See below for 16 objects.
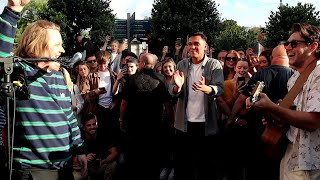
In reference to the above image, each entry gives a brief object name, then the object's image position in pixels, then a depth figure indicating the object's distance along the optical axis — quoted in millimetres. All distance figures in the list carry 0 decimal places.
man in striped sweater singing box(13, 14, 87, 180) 1792
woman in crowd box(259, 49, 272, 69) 4243
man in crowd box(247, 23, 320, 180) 1959
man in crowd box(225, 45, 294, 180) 3400
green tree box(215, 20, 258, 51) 30960
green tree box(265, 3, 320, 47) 16225
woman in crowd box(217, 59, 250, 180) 4003
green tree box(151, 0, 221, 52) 17242
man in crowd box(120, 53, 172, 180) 4062
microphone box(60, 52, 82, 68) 1668
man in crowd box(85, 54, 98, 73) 5224
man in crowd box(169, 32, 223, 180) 3719
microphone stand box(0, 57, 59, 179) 1519
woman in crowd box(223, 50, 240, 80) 4695
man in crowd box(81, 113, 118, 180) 4213
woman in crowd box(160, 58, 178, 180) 4467
